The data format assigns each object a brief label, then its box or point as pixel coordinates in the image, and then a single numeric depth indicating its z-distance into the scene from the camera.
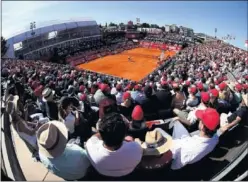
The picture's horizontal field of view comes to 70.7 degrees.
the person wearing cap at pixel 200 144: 1.61
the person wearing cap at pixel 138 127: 1.97
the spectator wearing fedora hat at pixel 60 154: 1.44
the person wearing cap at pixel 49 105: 2.39
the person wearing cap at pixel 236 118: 2.03
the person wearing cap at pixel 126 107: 2.69
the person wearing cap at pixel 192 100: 2.86
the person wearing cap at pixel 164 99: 2.92
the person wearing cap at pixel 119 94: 3.50
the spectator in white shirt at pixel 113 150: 1.37
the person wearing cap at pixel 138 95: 2.93
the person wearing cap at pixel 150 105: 2.77
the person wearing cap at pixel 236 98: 2.74
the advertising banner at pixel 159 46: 30.67
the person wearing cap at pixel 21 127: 1.69
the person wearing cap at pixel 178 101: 2.95
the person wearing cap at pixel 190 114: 2.21
